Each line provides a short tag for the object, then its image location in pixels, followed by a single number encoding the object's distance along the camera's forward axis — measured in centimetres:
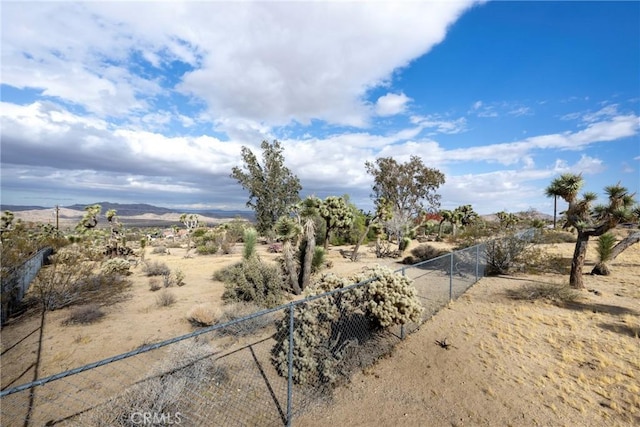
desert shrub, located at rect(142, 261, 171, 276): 1548
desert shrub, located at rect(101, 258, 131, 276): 1355
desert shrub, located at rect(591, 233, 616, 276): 1401
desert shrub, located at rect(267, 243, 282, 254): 2494
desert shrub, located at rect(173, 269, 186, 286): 1348
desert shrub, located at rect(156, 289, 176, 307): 1056
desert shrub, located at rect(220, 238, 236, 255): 2534
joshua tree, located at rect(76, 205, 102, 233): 2155
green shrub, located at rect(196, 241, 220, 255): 2490
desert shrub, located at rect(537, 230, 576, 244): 1786
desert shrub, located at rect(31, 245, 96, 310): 975
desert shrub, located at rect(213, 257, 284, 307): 1054
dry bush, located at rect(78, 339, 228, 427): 471
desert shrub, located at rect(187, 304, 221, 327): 861
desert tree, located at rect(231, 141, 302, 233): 3284
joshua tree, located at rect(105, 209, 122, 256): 2039
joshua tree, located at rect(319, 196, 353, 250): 2039
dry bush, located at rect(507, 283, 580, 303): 1055
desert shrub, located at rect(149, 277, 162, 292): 1270
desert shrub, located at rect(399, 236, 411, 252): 2574
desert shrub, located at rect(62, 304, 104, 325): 880
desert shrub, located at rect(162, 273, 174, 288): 1302
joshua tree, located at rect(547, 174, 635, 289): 1140
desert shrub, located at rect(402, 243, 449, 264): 1991
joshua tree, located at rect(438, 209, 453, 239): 4062
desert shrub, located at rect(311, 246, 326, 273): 1556
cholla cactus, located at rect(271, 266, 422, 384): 618
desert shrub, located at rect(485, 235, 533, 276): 1457
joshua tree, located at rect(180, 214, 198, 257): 2578
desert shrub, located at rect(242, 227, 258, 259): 1747
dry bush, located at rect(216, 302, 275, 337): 799
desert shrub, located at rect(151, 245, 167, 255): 2513
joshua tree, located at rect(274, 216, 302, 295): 1273
